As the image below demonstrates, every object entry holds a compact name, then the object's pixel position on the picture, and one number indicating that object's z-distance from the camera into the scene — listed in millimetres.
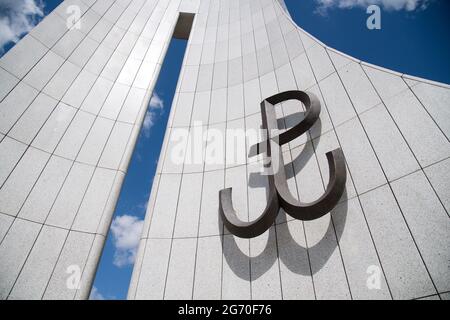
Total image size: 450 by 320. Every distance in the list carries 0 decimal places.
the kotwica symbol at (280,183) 3504
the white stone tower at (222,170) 3396
